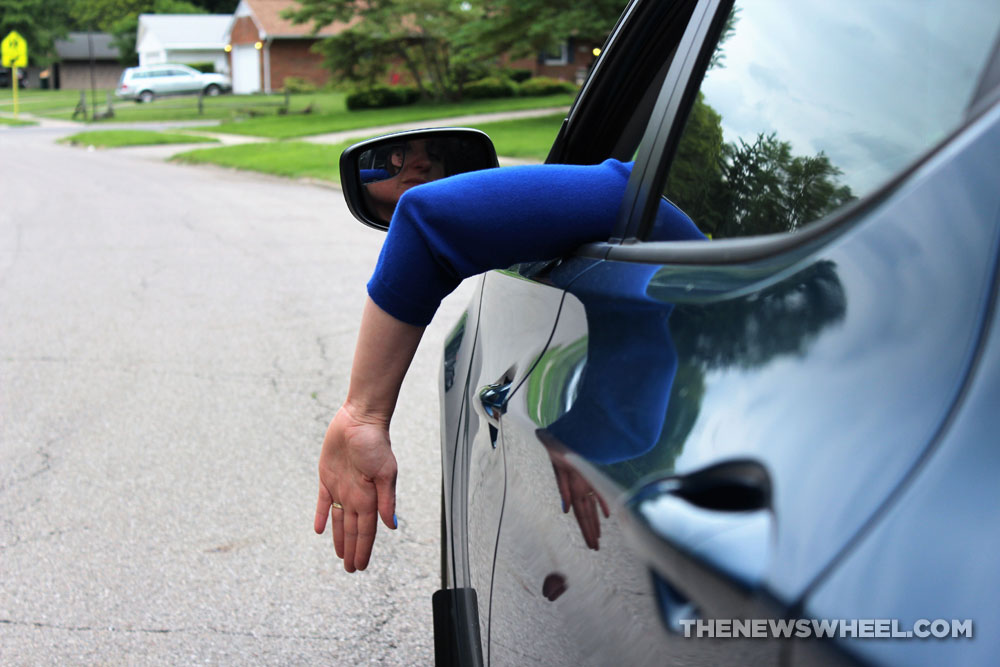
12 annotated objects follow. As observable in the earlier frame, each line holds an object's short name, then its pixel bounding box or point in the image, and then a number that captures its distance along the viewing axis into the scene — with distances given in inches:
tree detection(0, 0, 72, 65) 3080.7
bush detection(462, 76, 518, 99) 1552.7
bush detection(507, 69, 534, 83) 1849.2
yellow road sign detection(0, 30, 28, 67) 2043.6
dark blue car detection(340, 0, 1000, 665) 30.3
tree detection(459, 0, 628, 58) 975.6
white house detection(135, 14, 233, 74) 2760.8
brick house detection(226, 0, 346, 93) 2229.3
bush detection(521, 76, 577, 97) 1672.0
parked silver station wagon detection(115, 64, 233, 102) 2203.5
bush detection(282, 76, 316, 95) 2004.2
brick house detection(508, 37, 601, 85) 2060.8
